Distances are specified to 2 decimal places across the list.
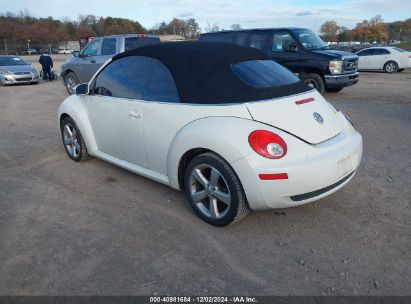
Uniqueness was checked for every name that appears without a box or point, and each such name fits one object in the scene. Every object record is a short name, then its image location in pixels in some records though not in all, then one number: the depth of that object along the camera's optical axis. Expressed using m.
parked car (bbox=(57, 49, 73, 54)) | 69.81
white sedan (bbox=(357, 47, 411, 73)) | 18.31
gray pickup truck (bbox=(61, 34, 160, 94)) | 11.12
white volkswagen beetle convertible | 3.09
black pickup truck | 10.45
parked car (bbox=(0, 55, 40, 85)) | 15.95
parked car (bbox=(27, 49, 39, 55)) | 62.69
